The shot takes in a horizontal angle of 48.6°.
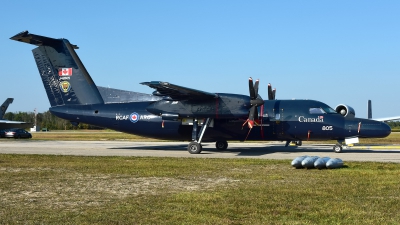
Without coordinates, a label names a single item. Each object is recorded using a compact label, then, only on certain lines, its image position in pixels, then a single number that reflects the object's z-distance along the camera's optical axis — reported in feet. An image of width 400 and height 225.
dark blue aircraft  80.84
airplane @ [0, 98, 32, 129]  178.09
